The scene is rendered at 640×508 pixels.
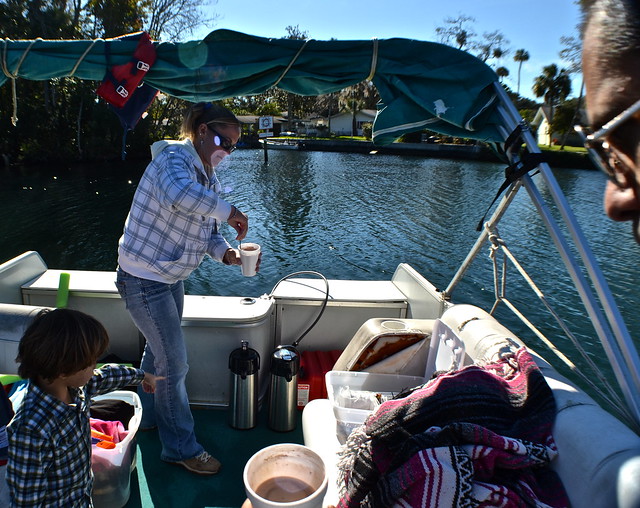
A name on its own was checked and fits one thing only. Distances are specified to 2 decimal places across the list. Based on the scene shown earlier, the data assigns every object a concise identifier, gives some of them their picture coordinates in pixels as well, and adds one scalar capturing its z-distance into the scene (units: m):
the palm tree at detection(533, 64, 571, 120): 47.34
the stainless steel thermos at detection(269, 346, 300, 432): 2.95
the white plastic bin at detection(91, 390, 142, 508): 2.15
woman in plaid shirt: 2.13
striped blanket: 1.35
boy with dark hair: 1.53
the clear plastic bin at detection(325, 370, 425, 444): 2.17
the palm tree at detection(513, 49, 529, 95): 62.03
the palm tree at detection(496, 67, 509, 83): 54.74
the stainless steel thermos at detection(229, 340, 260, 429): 2.93
